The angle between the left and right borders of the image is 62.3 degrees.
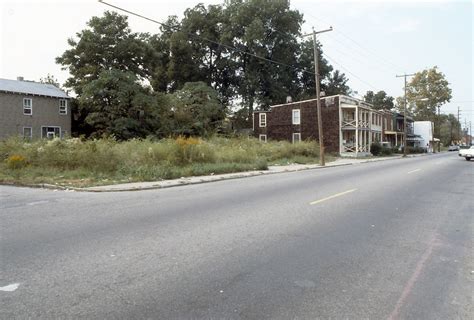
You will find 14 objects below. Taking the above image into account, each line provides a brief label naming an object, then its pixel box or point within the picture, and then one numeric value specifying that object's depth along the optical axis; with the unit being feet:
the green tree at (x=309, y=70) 222.48
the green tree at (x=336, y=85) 241.10
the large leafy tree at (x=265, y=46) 199.72
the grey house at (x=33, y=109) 118.83
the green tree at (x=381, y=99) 301.84
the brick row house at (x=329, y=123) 157.17
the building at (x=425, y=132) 272.60
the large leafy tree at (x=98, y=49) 142.00
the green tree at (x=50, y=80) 186.13
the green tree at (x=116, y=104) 120.67
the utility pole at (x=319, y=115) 94.50
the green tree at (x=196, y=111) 142.31
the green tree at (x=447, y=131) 385.11
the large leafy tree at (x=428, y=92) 308.56
